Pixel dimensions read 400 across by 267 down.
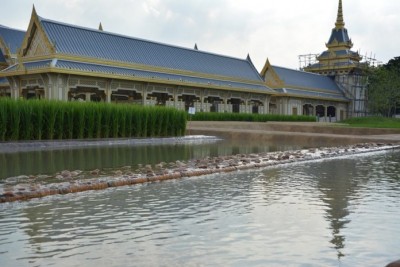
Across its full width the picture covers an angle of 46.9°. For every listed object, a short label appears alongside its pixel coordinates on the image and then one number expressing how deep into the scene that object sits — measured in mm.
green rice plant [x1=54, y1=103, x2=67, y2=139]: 15969
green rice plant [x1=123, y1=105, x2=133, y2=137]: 18609
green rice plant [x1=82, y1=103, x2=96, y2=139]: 16906
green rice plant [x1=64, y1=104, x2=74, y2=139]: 16250
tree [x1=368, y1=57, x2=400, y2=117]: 48562
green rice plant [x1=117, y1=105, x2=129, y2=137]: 18250
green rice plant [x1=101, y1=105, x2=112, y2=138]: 17688
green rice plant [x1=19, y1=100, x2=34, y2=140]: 14945
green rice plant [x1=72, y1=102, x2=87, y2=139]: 16562
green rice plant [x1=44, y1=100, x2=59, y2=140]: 15602
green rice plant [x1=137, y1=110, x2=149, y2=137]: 19297
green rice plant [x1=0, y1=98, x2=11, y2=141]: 14297
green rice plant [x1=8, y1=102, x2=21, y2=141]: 14618
